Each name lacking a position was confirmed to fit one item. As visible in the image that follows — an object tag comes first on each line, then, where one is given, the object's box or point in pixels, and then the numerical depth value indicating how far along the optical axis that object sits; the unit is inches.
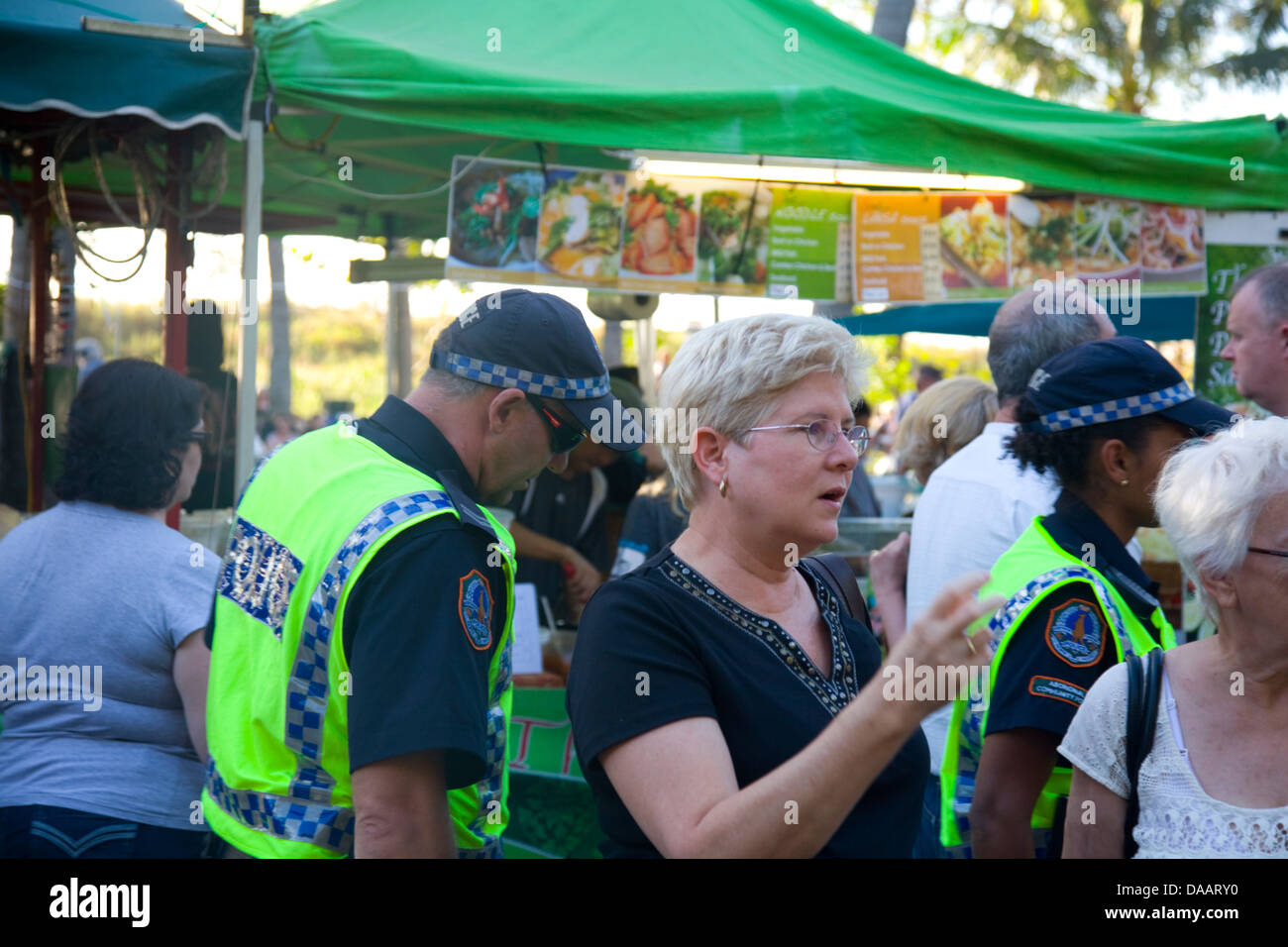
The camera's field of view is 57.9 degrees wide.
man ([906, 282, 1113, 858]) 113.2
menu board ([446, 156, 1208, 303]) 178.2
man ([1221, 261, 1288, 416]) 138.9
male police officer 70.2
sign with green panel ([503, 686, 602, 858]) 152.9
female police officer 84.0
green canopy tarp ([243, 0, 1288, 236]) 153.3
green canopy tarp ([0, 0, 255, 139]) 136.3
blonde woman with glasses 58.0
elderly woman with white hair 72.2
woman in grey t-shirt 97.7
